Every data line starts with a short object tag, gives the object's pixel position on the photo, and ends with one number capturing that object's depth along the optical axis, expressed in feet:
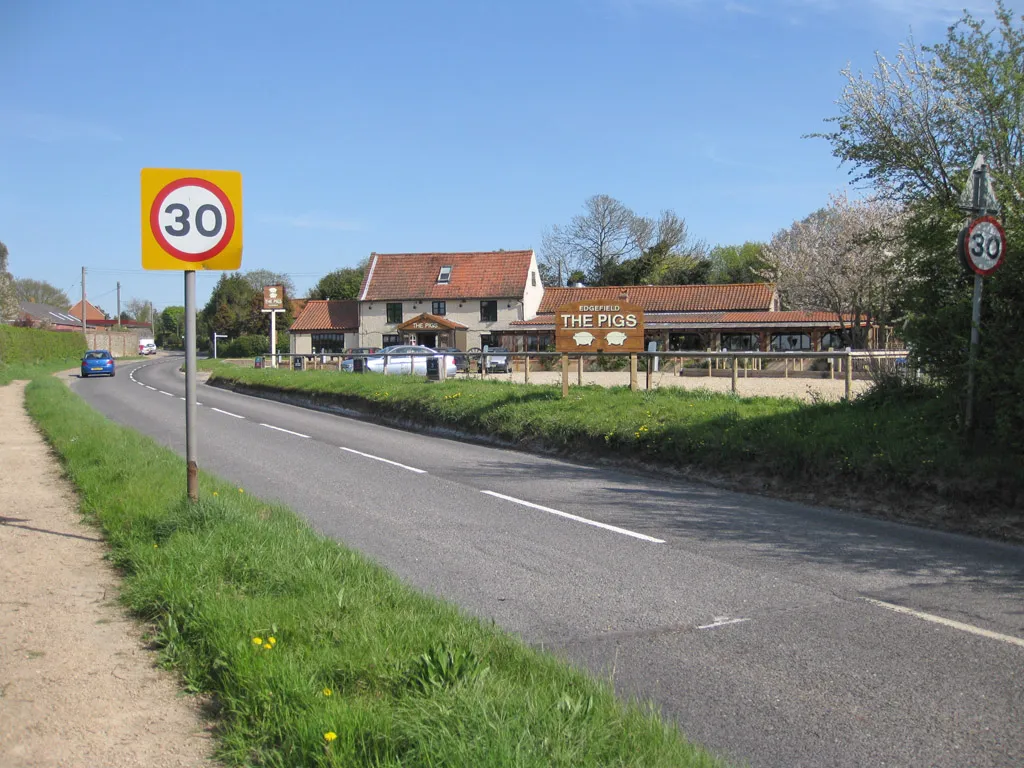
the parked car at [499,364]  135.99
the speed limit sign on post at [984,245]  30.35
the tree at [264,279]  392.06
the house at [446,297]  221.87
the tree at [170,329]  494.63
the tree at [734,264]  305.94
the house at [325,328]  242.37
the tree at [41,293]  441.27
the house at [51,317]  350.02
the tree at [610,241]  277.85
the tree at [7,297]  209.15
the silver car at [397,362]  126.43
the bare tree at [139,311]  601.62
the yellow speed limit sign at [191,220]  23.95
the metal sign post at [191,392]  24.31
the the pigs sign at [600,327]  60.23
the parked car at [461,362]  138.20
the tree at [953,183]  30.19
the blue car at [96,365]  159.12
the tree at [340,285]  335.06
